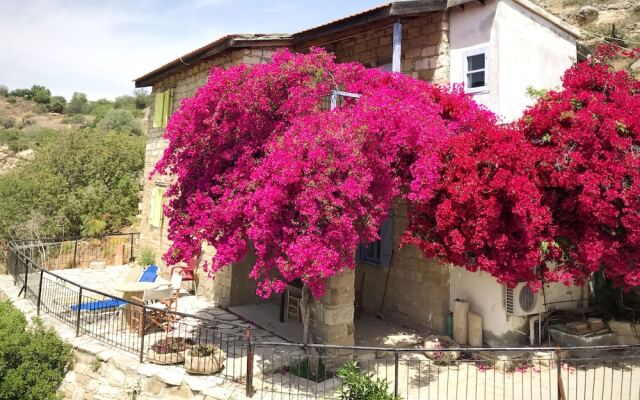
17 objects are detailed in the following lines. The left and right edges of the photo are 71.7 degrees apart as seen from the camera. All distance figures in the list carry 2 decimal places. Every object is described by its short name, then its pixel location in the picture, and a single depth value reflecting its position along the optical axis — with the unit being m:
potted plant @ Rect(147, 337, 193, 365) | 7.21
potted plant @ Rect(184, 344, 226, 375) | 6.80
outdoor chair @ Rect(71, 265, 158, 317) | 9.14
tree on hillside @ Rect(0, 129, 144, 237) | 17.95
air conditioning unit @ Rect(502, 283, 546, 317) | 8.22
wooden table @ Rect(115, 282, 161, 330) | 8.73
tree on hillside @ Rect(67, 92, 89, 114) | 54.28
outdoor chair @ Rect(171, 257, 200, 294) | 11.47
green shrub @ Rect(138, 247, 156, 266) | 13.83
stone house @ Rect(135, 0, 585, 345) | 8.38
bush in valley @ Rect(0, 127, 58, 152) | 37.10
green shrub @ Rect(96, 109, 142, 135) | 41.94
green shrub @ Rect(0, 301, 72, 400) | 7.45
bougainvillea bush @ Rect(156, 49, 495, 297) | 5.85
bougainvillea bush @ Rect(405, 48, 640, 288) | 6.38
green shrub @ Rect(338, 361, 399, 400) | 5.60
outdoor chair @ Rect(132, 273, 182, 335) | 8.48
